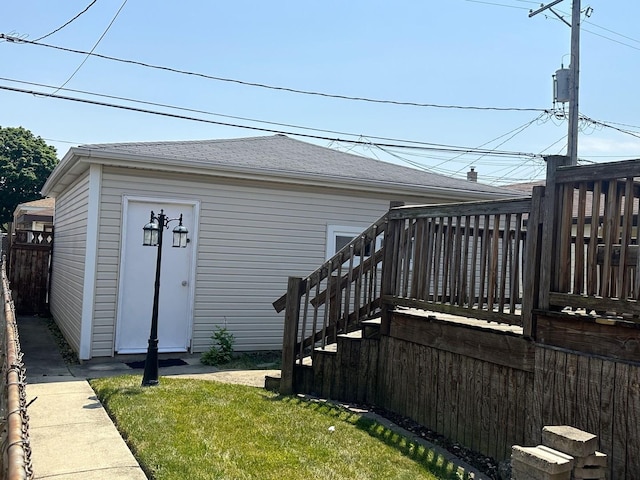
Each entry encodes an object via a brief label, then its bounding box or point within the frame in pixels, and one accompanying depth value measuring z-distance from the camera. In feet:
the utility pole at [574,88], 42.43
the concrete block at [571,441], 8.32
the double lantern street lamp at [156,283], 18.44
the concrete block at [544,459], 7.93
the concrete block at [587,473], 8.36
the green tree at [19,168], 93.45
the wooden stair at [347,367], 17.37
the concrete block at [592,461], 8.34
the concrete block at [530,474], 7.95
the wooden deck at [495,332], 10.41
